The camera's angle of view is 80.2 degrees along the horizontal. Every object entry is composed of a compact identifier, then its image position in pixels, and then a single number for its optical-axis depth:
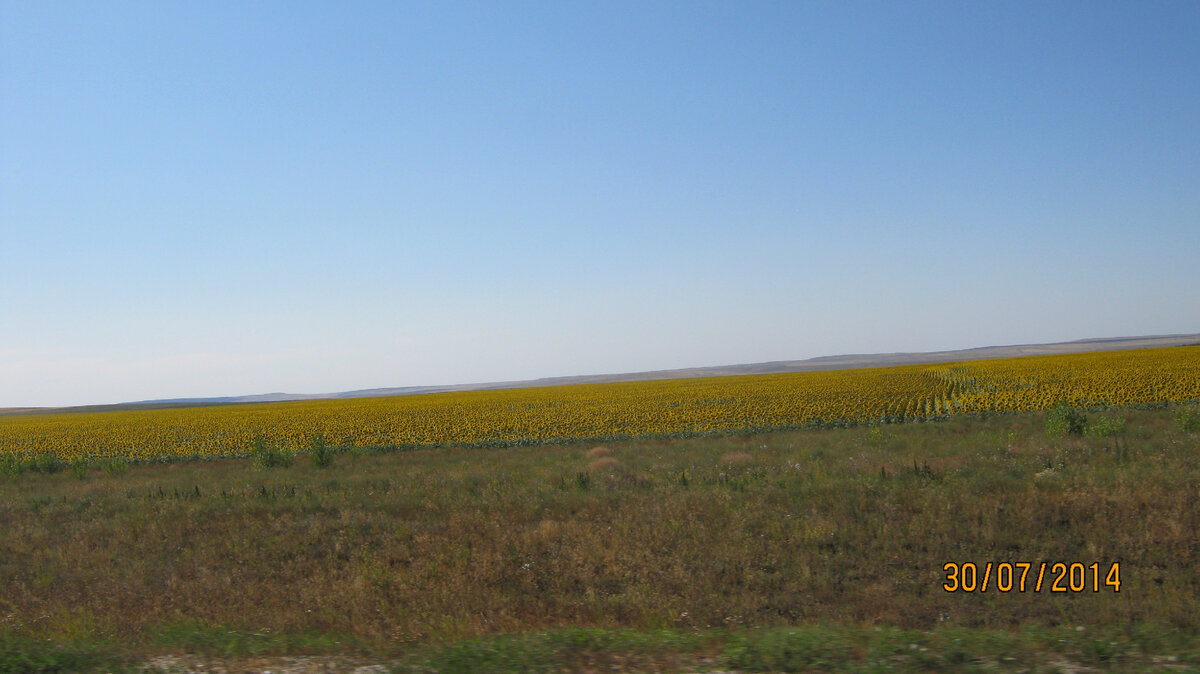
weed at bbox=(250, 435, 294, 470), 22.42
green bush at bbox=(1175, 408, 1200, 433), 18.38
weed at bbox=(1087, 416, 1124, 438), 17.73
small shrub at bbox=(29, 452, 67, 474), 24.17
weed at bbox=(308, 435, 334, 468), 22.44
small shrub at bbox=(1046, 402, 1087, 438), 18.50
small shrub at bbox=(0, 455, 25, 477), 23.23
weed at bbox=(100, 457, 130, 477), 23.62
